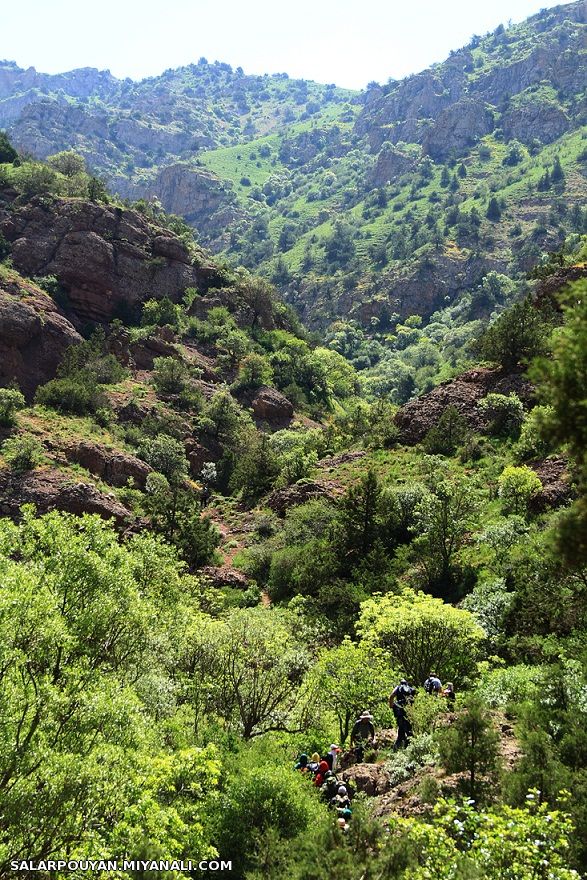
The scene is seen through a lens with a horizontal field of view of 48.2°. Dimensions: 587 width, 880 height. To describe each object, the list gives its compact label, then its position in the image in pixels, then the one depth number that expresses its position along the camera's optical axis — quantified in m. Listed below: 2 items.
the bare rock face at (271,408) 65.62
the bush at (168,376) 61.97
